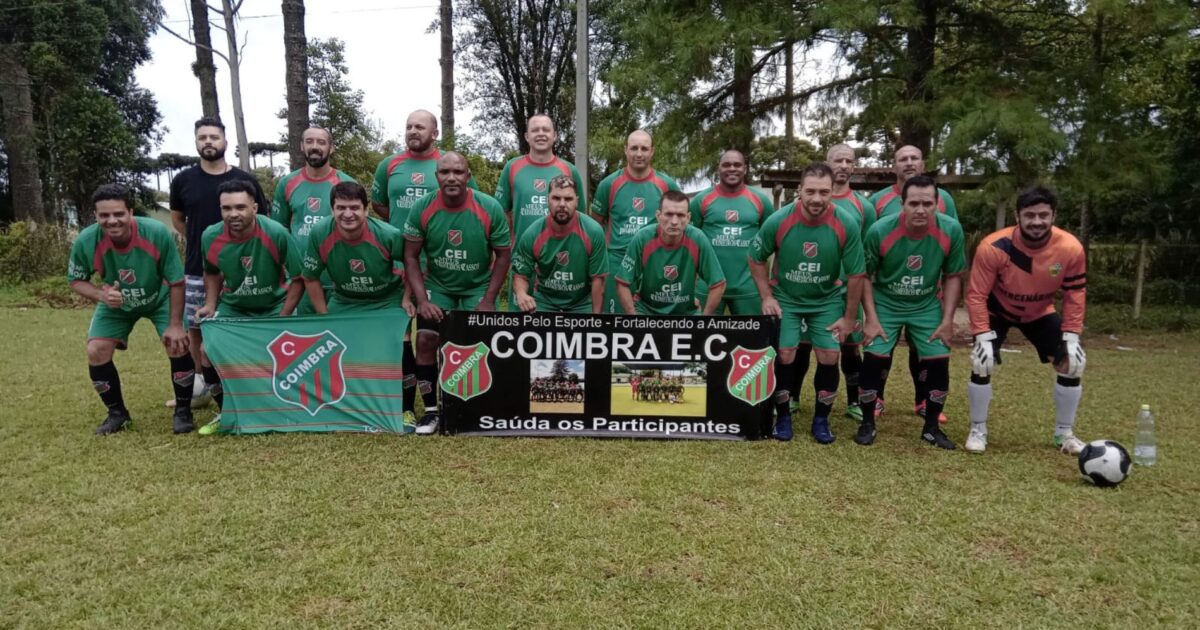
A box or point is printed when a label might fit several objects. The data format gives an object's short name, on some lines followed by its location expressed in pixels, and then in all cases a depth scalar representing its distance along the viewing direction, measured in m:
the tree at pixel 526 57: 25.95
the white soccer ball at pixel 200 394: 5.79
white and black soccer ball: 4.07
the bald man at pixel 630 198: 5.79
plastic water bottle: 4.55
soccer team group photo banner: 4.96
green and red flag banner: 5.00
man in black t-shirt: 5.51
